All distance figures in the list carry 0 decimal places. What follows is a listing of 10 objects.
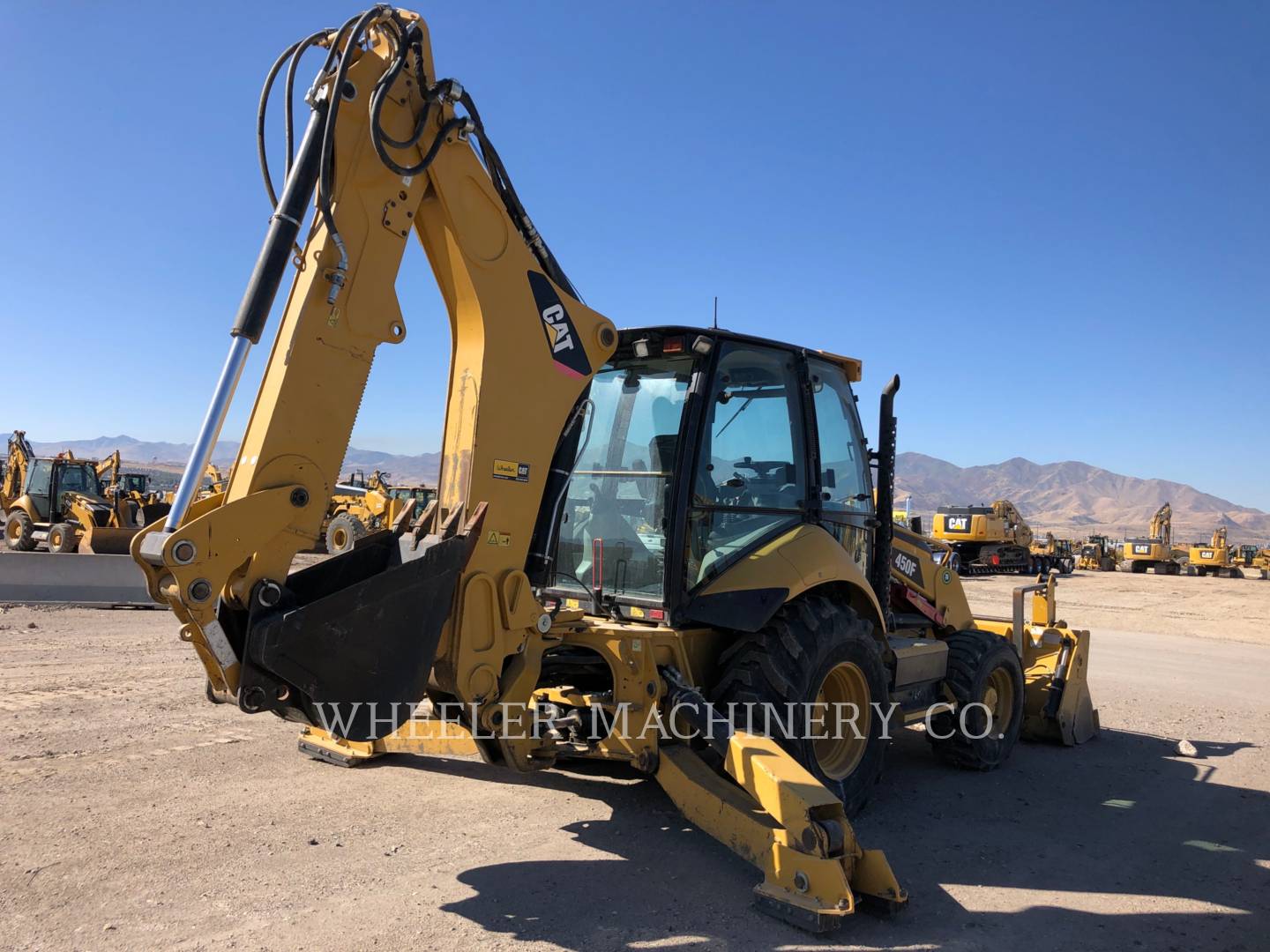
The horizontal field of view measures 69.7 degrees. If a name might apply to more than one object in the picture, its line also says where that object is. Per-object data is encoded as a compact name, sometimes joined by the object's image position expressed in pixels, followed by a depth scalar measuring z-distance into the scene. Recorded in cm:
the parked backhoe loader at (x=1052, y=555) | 4000
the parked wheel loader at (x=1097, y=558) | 4662
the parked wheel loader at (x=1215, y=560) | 4603
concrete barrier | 1273
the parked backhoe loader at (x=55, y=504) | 2077
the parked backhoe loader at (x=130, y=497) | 2203
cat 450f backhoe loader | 340
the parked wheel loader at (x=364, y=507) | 1988
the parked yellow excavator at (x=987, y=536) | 3522
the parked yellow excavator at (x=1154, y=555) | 4619
